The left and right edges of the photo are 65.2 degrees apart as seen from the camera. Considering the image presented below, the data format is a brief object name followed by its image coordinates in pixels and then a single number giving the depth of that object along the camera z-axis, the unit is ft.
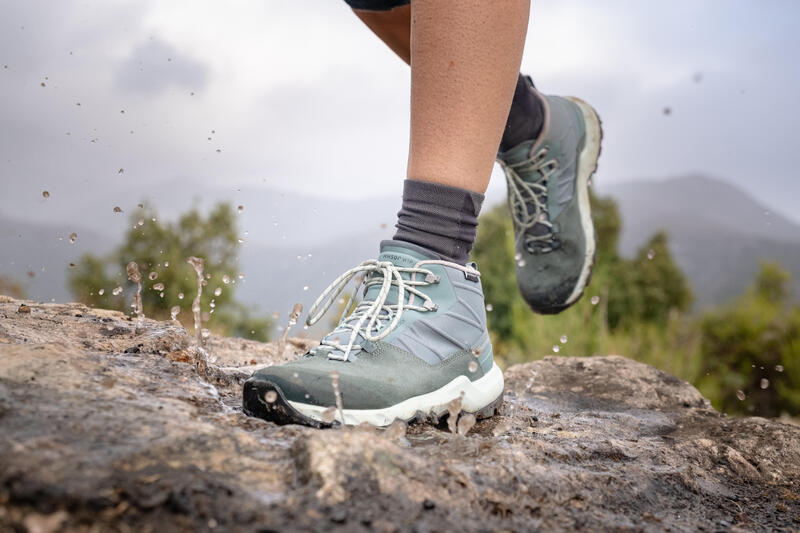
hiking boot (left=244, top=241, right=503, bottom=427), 4.20
